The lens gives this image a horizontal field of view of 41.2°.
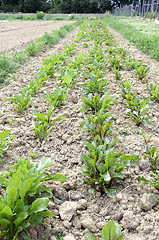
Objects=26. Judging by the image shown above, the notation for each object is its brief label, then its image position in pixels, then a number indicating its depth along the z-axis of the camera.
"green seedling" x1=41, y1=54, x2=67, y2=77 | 5.11
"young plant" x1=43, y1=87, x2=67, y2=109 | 3.53
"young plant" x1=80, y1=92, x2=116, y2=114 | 3.36
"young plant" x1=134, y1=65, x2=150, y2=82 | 5.08
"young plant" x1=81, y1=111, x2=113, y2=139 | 2.72
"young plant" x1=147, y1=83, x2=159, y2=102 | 3.93
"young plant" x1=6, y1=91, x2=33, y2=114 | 3.39
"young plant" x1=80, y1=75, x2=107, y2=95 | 4.05
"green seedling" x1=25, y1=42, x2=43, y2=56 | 7.32
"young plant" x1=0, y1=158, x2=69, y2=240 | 1.43
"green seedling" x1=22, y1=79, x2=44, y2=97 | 3.82
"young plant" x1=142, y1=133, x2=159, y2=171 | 2.24
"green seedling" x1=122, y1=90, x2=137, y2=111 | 3.46
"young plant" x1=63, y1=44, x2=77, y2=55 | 7.38
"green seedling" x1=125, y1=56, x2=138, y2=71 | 5.72
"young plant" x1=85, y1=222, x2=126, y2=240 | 1.48
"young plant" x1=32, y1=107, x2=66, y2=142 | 2.80
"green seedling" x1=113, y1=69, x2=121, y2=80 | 5.11
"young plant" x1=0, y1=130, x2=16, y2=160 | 2.23
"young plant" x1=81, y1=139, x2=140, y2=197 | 2.02
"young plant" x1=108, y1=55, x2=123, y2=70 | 5.83
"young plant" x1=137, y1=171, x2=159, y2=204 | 1.92
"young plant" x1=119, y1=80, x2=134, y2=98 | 3.70
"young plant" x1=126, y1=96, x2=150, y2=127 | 3.11
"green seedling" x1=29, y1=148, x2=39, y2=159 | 2.36
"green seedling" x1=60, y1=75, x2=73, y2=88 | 4.30
